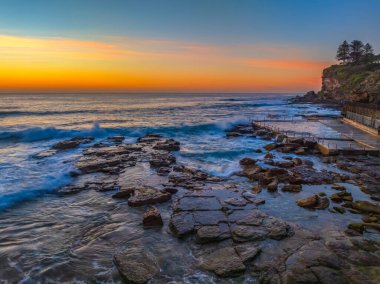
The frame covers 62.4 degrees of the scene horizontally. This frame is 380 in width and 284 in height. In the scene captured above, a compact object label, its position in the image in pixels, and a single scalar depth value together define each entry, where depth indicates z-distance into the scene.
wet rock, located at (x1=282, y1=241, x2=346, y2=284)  8.66
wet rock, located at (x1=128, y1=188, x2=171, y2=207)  14.93
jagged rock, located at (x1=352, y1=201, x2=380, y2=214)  13.71
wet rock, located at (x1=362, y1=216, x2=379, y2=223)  12.68
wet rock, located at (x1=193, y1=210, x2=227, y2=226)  12.34
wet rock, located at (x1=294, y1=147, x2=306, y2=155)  26.59
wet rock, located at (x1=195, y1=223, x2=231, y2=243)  11.05
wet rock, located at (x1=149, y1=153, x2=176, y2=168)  22.91
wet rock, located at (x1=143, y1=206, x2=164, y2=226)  12.65
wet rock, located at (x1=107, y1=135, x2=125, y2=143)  35.39
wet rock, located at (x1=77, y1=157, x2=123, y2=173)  21.48
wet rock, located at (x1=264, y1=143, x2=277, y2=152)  28.75
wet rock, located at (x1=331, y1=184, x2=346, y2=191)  16.94
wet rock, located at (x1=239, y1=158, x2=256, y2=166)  23.10
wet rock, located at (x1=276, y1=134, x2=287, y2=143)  32.15
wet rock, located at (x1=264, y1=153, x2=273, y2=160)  24.90
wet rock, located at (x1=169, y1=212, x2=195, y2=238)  11.67
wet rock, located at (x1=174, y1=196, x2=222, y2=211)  13.88
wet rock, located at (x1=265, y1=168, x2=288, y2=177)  19.52
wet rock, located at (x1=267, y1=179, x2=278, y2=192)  17.06
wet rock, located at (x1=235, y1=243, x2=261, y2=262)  9.88
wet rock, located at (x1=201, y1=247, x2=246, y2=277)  9.13
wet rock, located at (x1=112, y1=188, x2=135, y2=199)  16.08
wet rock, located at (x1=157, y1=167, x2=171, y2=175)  20.83
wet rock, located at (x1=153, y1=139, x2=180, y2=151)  29.88
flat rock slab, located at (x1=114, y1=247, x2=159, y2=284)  8.92
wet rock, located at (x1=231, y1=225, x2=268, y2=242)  11.20
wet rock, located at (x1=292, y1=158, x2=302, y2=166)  22.76
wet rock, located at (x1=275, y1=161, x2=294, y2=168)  22.14
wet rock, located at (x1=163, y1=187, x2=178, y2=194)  16.67
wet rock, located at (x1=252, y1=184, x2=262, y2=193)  17.02
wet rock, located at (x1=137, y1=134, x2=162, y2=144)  34.41
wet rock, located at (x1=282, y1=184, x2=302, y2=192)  17.00
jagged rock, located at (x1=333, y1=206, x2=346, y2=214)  13.87
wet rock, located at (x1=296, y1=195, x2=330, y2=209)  14.50
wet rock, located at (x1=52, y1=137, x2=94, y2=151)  29.50
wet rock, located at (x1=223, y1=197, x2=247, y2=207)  14.51
